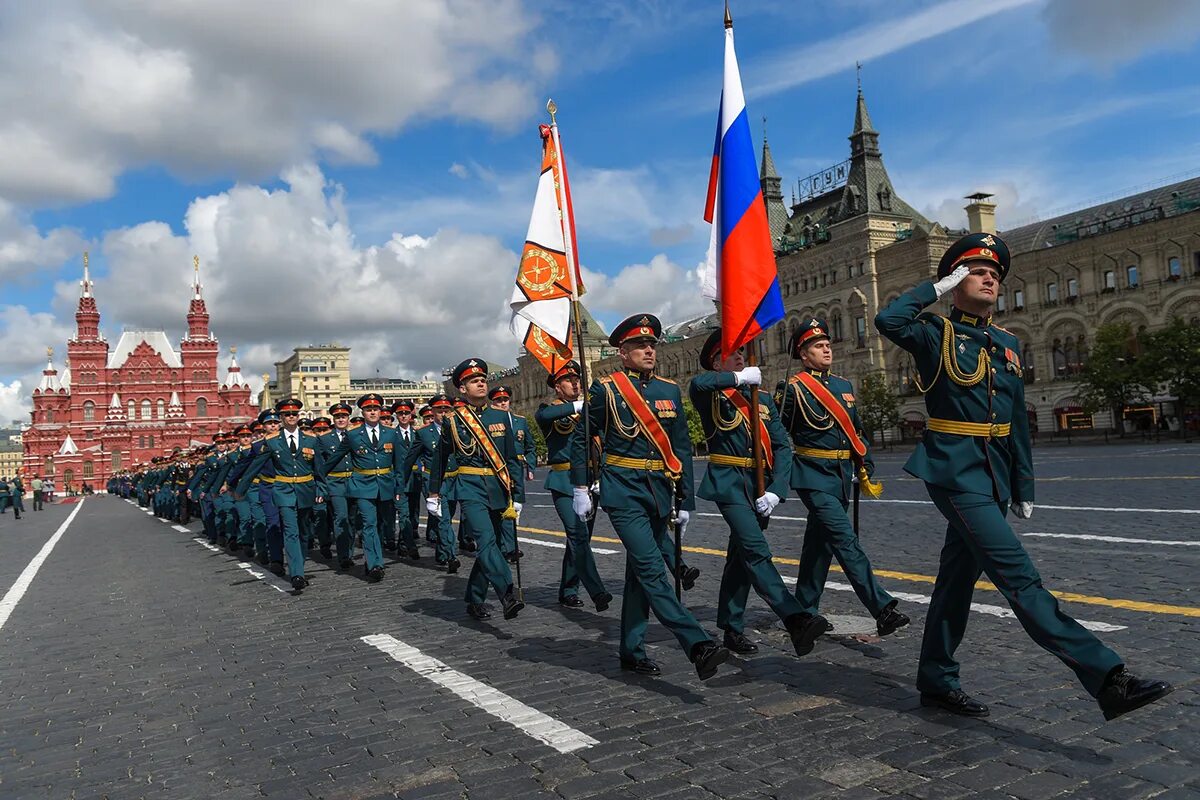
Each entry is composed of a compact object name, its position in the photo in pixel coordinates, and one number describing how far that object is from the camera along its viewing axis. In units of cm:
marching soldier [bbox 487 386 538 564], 810
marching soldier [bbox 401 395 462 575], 898
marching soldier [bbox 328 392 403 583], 1058
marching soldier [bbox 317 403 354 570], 1152
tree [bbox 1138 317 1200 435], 3838
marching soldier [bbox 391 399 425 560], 1280
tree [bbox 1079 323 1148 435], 4053
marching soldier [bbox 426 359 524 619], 749
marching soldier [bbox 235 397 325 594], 1120
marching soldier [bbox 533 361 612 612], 713
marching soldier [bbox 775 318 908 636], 590
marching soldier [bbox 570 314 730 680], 555
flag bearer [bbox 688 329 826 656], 557
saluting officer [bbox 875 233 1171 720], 438
